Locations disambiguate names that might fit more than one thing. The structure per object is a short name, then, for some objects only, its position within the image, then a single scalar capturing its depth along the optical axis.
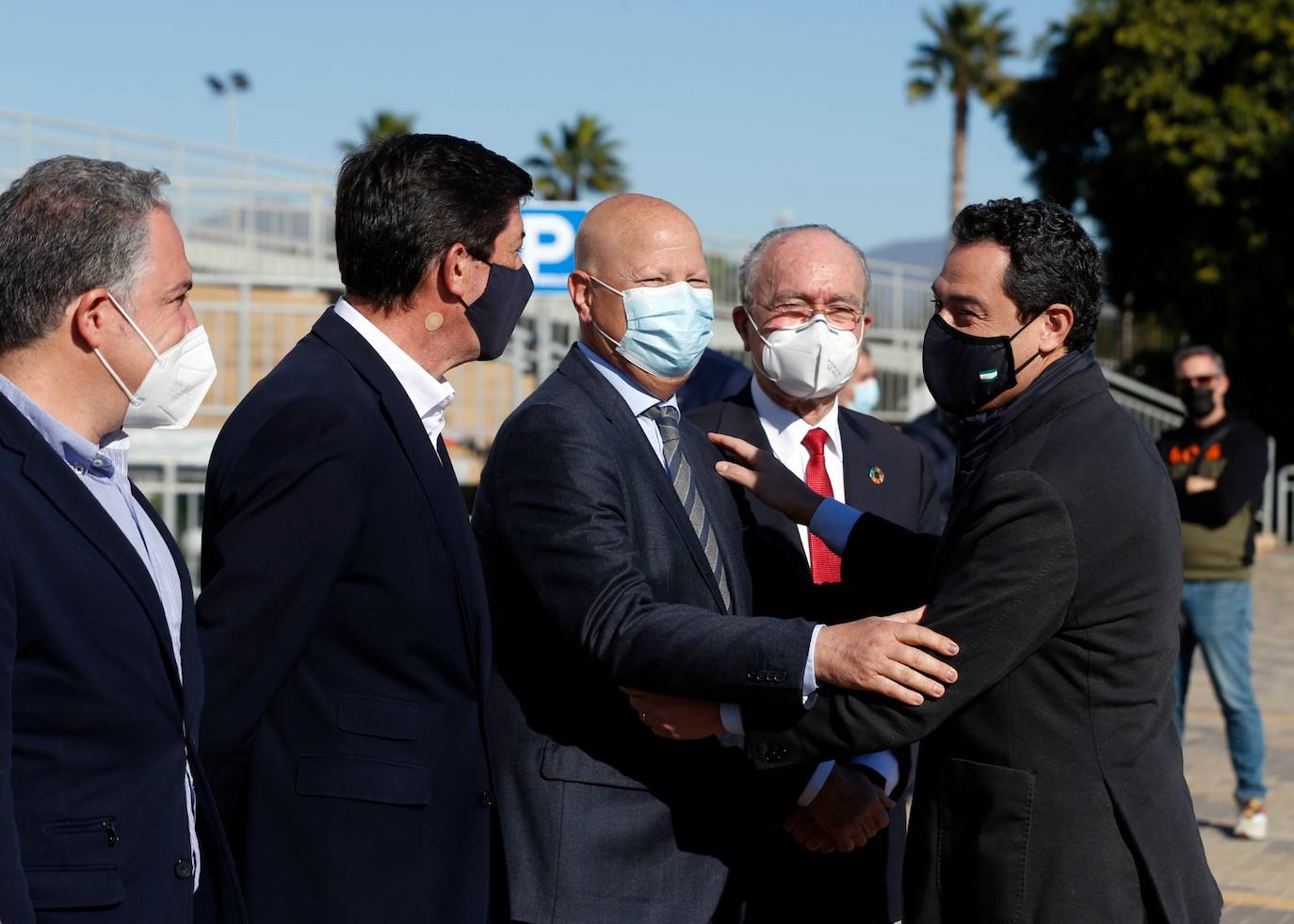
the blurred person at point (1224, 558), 7.69
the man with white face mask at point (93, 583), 2.20
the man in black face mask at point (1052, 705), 2.86
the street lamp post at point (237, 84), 34.25
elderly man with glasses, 3.84
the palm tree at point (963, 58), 54.00
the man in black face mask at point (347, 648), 2.74
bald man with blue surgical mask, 2.96
